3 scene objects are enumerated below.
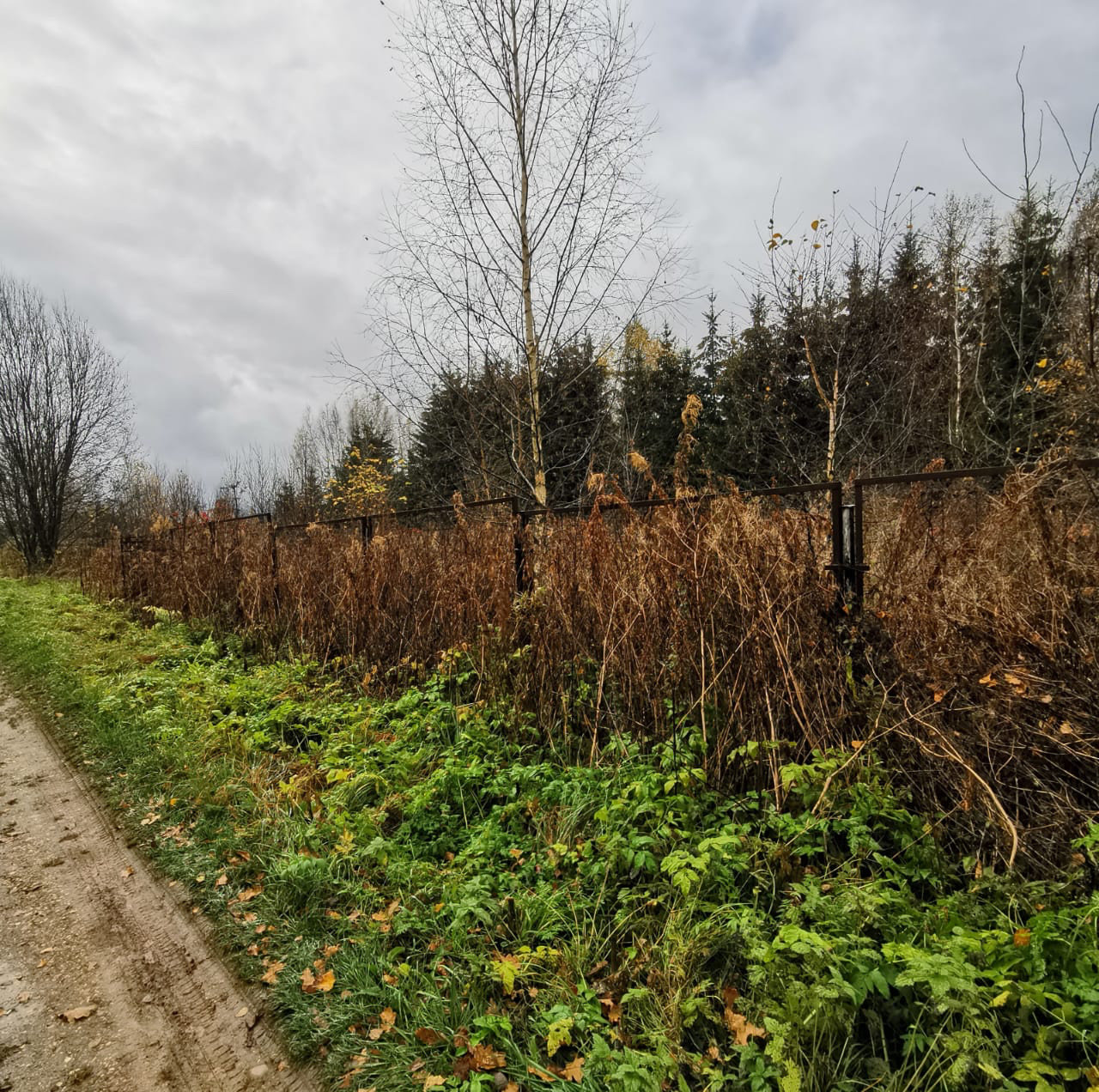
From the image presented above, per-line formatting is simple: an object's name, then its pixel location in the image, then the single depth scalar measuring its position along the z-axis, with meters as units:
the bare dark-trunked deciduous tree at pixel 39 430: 21.98
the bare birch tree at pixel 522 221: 6.20
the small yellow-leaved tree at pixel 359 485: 22.97
